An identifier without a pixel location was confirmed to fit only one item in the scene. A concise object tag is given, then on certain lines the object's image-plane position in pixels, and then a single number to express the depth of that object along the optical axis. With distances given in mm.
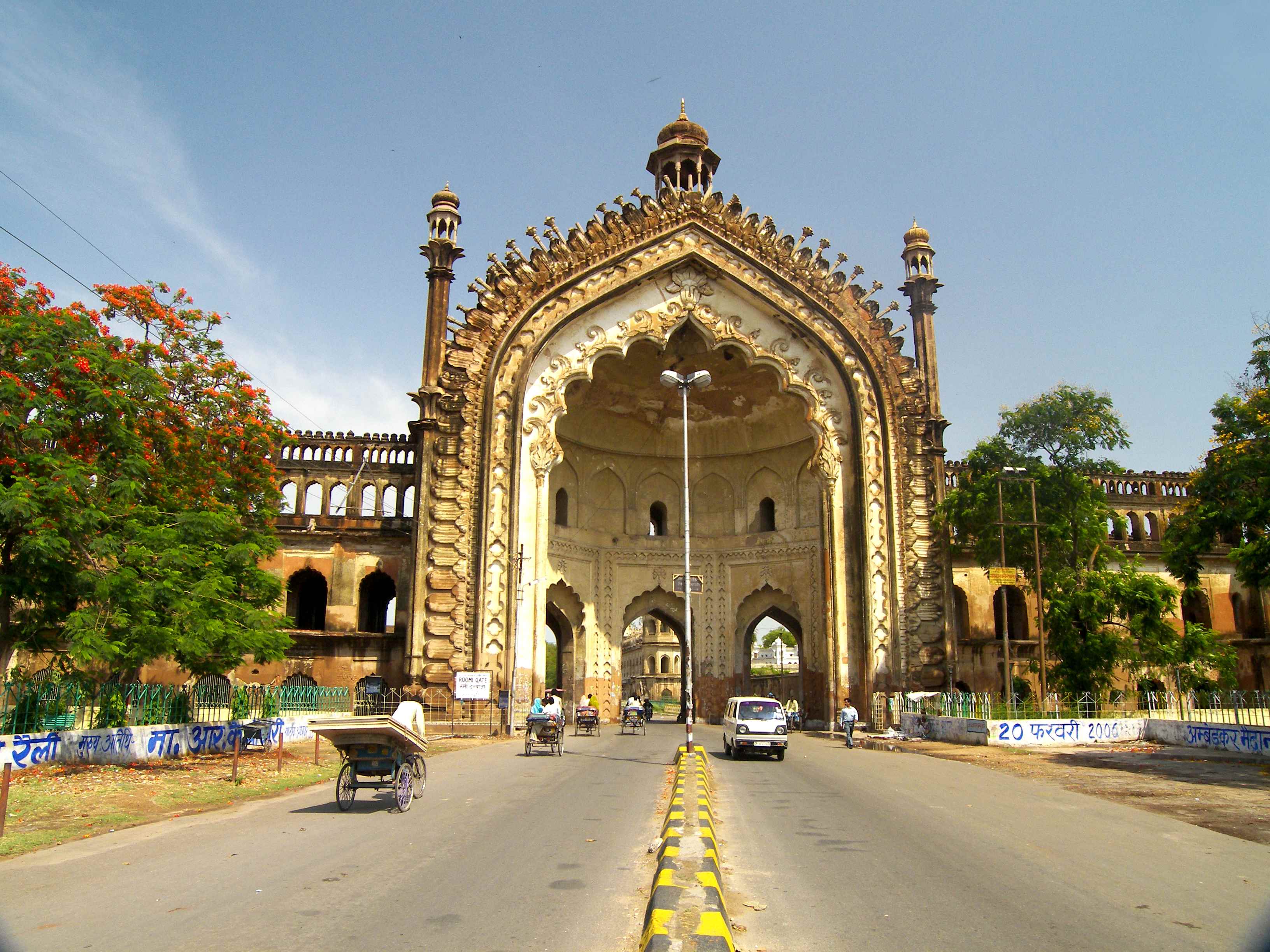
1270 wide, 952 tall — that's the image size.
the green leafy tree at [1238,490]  17266
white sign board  23969
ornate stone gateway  26578
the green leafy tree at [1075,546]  24281
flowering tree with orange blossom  14102
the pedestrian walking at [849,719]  22875
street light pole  18250
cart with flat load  10055
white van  18000
